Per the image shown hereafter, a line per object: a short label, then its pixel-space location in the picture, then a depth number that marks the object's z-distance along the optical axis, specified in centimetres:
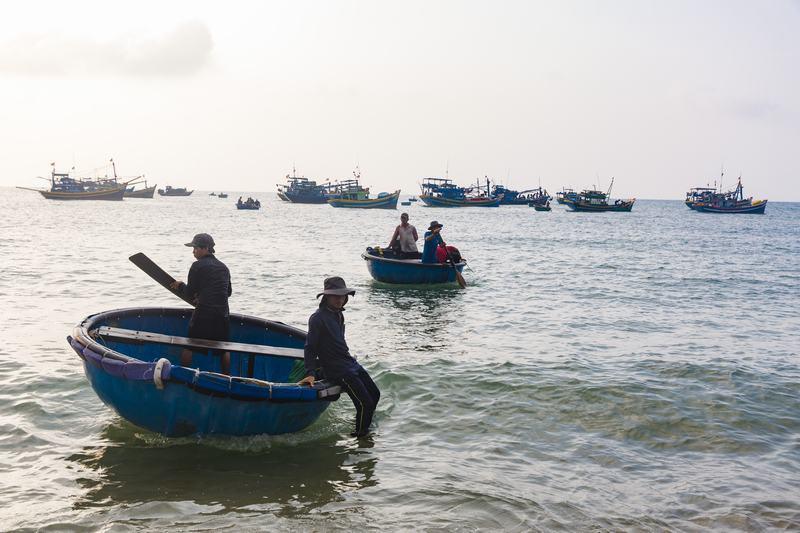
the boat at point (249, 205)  9786
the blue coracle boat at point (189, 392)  639
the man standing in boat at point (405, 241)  1981
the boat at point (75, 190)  10238
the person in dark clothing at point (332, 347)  691
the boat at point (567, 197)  11379
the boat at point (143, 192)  13638
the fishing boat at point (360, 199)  10219
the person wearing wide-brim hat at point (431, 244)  1831
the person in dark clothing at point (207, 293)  759
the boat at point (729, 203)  11062
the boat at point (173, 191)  17750
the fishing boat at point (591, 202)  10650
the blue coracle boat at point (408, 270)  1888
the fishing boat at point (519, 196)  12144
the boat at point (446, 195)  10814
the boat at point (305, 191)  11469
